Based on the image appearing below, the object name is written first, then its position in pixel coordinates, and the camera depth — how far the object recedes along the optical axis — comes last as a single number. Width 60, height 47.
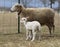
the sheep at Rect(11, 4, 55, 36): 11.54
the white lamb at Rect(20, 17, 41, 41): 10.01
